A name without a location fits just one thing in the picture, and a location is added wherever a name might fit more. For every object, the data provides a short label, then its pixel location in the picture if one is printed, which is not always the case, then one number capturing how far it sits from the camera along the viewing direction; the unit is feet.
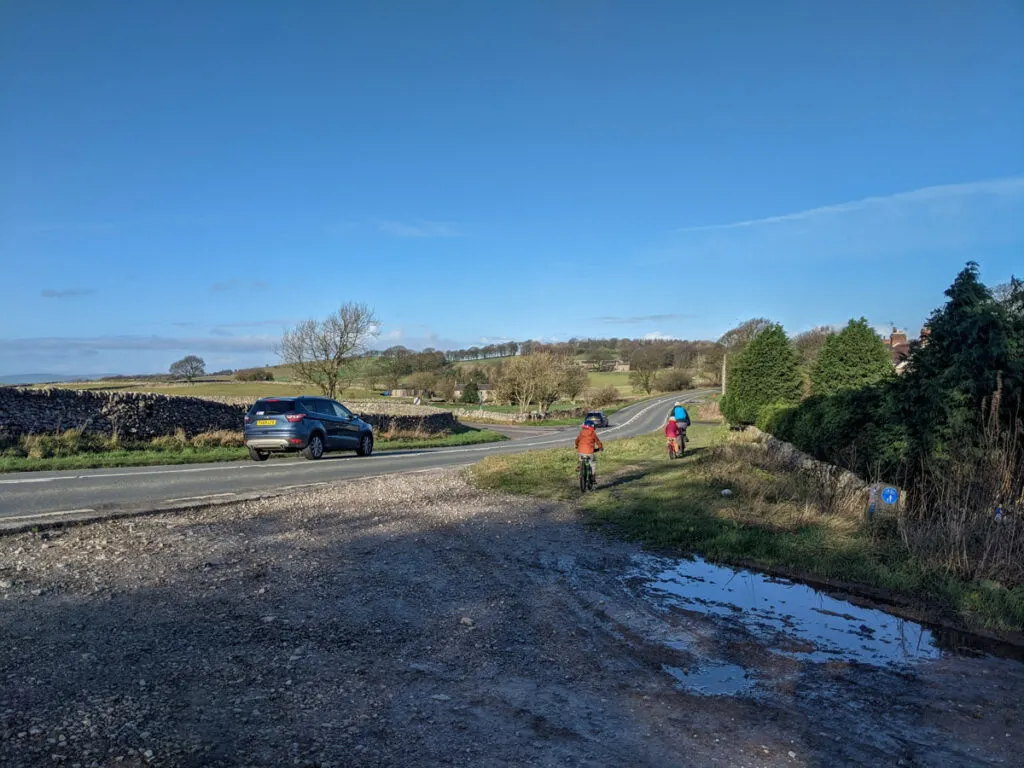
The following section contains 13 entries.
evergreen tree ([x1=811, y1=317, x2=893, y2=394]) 69.15
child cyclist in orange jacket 41.24
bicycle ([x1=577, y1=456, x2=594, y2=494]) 42.37
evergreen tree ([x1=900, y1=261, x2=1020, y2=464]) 31.65
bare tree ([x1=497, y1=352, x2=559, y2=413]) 229.66
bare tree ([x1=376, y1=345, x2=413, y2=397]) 244.83
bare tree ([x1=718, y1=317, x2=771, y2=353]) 204.17
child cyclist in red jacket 61.72
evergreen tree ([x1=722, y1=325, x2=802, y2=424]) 89.10
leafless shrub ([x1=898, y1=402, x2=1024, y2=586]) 22.49
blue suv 61.26
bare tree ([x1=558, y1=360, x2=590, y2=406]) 253.22
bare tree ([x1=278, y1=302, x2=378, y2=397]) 158.92
